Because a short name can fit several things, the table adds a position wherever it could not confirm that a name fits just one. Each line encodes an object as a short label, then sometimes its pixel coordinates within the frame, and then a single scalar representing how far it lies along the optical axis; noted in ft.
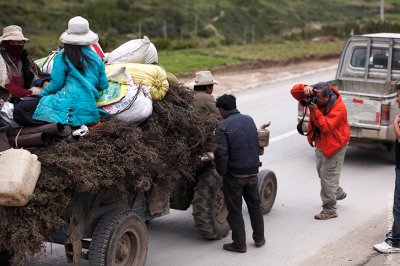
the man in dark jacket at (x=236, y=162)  39.80
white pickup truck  64.06
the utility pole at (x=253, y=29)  230.40
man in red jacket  46.16
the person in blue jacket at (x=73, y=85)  33.24
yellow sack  36.93
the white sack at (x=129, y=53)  39.84
